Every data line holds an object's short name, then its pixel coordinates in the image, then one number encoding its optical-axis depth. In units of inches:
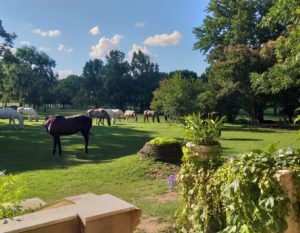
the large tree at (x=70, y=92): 2240.3
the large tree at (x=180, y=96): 750.0
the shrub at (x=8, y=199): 83.5
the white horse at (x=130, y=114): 1116.5
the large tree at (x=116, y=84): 1881.8
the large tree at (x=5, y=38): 790.0
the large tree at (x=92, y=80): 2111.5
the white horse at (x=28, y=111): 982.3
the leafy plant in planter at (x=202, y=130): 121.8
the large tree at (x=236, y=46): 770.9
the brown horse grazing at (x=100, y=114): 860.4
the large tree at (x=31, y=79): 1613.7
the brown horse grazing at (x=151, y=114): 1014.0
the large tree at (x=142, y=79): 1891.0
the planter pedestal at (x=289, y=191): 81.4
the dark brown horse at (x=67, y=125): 371.5
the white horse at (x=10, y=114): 705.1
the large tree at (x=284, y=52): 254.3
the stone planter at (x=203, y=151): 118.4
